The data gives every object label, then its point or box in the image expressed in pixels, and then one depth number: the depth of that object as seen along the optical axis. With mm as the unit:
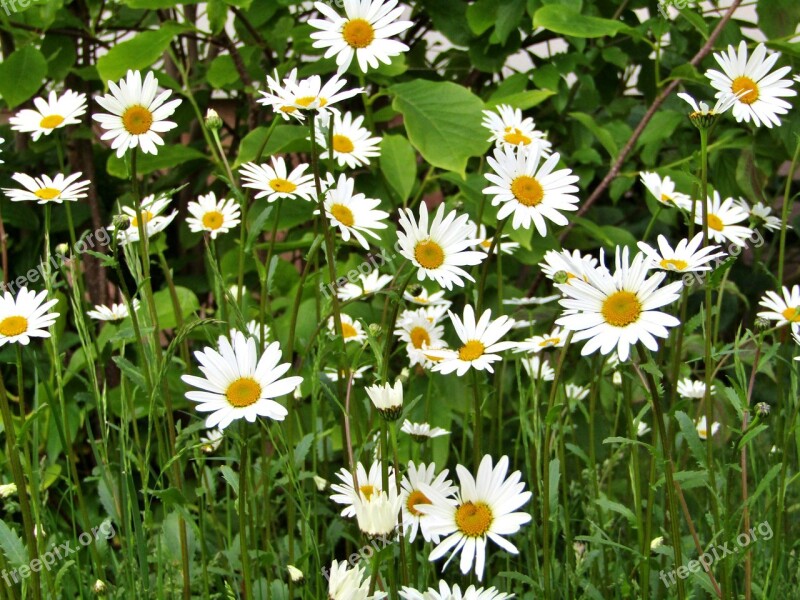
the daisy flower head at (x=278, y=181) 861
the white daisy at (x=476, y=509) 756
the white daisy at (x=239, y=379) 736
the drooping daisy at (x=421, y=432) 881
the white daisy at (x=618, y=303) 722
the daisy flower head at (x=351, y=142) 956
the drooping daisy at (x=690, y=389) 1081
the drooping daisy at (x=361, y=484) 790
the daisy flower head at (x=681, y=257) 734
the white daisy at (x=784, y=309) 874
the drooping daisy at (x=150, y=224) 881
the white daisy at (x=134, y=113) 812
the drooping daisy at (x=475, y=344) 778
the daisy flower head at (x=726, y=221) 961
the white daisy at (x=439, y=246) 818
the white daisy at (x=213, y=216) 976
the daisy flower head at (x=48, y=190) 840
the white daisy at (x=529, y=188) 813
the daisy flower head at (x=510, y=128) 952
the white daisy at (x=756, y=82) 859
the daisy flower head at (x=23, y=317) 791
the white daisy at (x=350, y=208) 867
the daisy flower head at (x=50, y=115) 905
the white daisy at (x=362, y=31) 832
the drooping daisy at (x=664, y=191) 969
